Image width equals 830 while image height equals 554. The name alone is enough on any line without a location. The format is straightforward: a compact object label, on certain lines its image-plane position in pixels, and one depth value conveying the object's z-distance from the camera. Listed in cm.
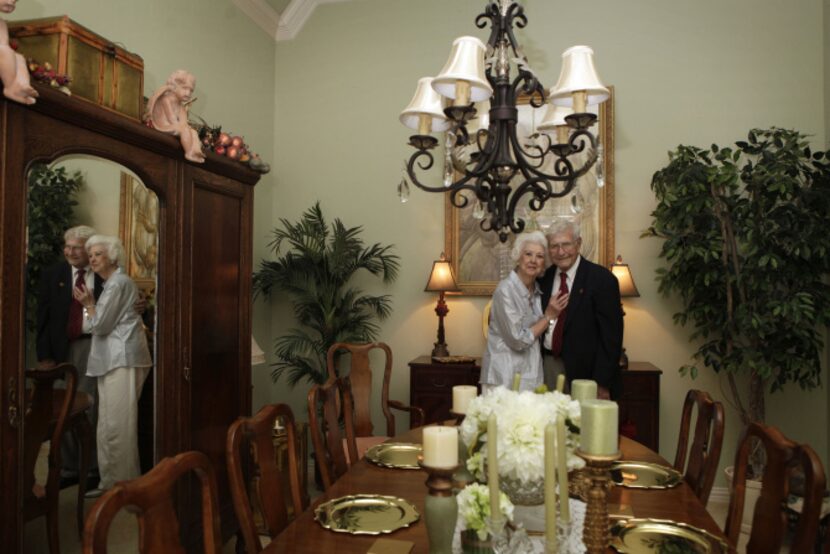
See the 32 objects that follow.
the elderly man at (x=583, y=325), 329
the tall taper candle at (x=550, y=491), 107
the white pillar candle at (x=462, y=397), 165
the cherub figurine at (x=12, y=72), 189
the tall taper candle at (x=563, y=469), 113
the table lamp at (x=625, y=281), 420
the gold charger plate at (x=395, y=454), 232
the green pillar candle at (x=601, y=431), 110
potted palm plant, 454
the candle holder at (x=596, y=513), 118
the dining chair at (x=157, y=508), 110
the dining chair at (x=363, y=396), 335
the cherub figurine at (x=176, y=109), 276
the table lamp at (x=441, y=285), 445
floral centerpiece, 135
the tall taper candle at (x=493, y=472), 111
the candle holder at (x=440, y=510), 121
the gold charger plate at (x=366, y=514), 170
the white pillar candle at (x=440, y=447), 115
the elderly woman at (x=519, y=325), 334
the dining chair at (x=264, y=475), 163
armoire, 198
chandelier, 215
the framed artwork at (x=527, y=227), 447
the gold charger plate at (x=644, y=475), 211
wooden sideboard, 399
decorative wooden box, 230
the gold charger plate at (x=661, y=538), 156
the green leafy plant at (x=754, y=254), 361
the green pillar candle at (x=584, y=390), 153
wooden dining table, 160
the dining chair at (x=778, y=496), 146
